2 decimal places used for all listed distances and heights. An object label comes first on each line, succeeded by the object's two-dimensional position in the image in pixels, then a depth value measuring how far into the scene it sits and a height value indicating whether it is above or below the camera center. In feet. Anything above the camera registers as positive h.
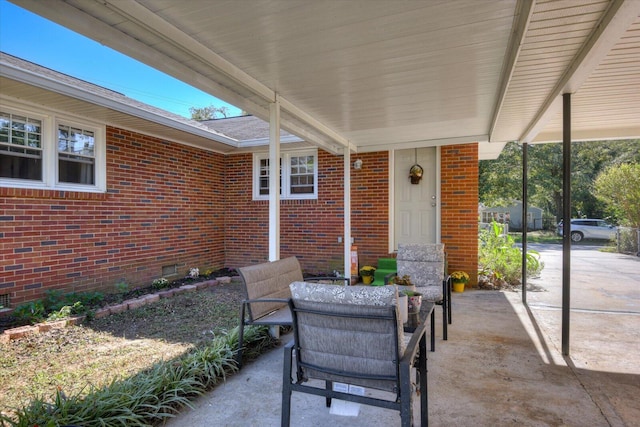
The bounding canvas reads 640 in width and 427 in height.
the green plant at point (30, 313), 14.67 -4.32
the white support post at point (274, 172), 13.57 +1.50
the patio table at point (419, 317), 8.60 -2.77
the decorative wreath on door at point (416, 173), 23.88 +2.60
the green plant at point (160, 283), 21.53 -4.46
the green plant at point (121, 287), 19.88 -4.27
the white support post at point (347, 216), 21.21 -0.27
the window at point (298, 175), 26.63 +2.73
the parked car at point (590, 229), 60.08 -2.83
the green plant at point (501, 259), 24.04 -3.32
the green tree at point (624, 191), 42.98 +2.67
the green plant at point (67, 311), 14.89 -4.38
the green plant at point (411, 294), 9.74 -2.26
